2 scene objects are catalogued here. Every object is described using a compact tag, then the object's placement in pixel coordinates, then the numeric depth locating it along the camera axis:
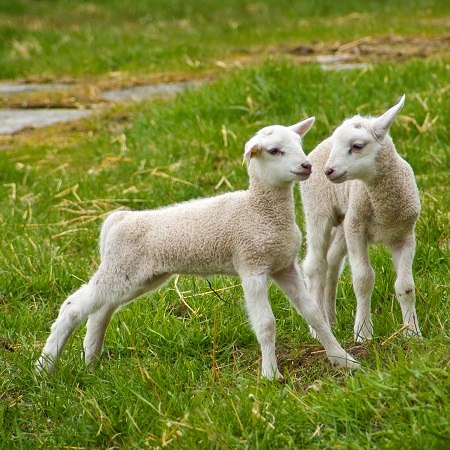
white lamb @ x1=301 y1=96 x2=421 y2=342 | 9.01
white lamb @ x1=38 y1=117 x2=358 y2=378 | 8.73
